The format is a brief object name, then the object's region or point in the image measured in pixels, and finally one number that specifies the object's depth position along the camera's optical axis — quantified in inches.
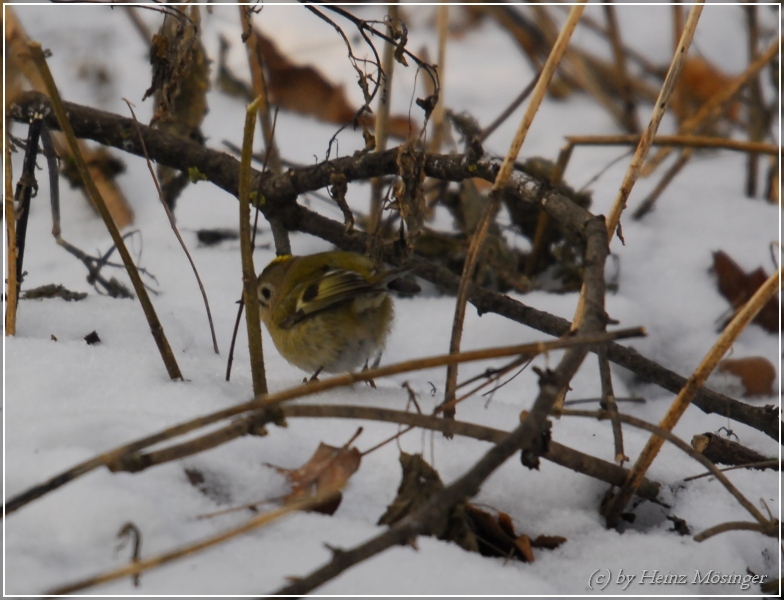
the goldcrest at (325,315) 266.2
